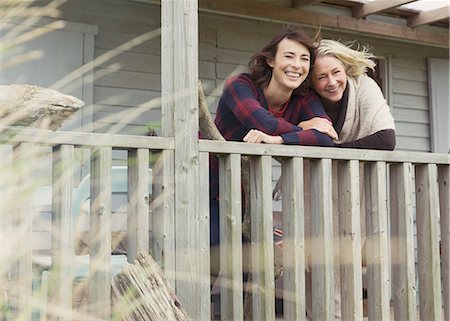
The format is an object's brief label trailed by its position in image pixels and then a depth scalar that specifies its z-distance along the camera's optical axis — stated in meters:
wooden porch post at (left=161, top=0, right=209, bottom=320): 3.21
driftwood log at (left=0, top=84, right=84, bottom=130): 2.32
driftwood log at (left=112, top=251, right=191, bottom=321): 2.55
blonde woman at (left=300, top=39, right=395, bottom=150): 3.89
